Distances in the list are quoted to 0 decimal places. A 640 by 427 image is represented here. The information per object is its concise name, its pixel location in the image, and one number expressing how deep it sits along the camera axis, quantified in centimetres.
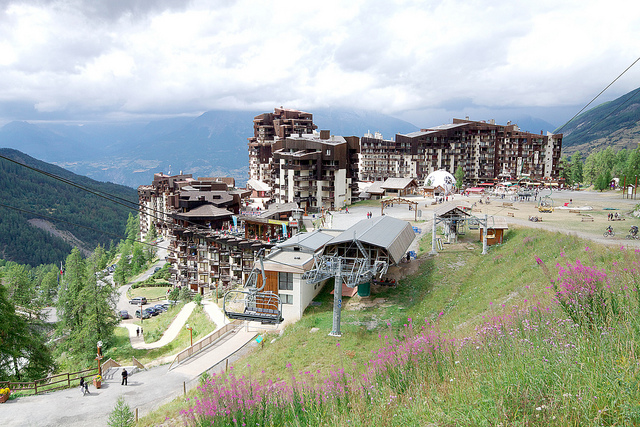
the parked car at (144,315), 6297
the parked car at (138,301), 7111
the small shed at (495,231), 3881
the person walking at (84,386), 2688
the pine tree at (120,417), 1810
